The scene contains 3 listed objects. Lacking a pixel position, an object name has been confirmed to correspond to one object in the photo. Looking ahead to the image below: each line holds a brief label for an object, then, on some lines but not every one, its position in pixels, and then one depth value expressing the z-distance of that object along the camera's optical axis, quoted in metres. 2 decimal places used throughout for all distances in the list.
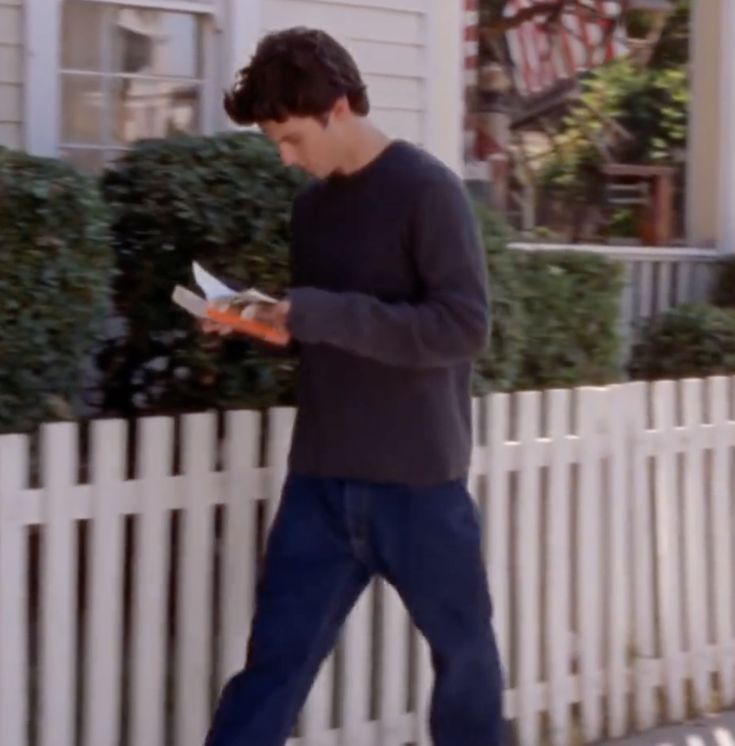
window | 13.22
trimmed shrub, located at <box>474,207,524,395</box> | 11.69
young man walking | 7.67
